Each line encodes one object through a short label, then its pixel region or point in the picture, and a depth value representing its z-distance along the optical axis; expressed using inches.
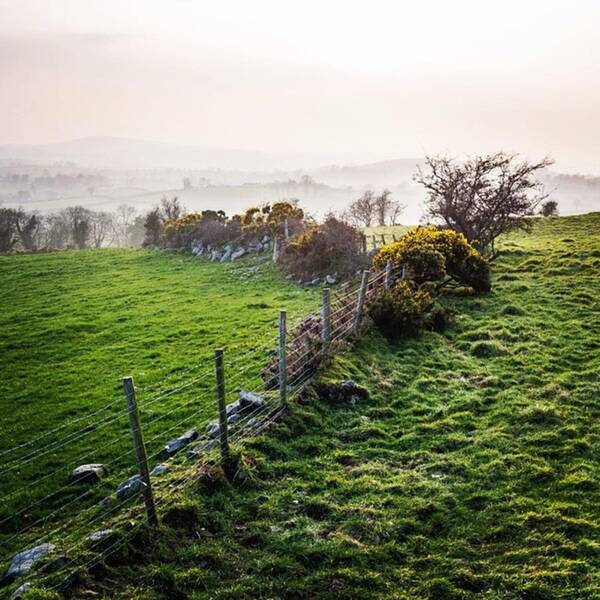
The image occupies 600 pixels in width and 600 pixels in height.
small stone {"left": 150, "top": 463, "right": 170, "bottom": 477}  332.2
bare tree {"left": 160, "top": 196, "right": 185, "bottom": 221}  2043.6
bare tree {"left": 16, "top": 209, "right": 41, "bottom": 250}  2504.9
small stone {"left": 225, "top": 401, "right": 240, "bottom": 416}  397.4
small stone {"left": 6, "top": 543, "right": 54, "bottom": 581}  246.8
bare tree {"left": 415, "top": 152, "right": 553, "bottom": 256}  977.5
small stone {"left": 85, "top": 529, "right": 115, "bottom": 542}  251.6
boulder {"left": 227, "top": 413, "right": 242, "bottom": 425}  380.2
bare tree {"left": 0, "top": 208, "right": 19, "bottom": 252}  2247.3
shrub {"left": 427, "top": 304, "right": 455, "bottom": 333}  618.2
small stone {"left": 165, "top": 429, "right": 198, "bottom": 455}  380.2
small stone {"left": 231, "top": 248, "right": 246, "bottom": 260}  1348.8
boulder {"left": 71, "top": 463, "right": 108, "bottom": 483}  367.6
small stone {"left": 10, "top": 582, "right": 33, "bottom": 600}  217.5
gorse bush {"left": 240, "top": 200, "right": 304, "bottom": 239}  1323.8
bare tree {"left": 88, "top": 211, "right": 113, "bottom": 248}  3714.3
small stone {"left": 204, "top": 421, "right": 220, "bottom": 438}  366.8
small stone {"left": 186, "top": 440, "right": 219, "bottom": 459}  343.9
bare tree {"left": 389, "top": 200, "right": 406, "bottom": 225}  2338.8
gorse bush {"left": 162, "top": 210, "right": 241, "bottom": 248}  1485.0
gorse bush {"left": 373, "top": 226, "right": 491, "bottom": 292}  716.7
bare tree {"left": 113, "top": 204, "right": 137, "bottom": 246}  4001.0
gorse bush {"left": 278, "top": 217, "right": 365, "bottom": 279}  980.6
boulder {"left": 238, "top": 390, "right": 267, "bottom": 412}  393.1
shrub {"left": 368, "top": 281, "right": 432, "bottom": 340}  581.3
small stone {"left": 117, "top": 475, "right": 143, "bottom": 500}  312.7
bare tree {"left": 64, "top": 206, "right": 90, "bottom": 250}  2842.0
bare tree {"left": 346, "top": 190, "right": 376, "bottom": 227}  2252.8
